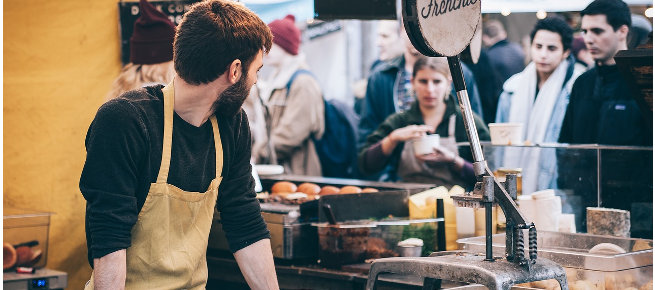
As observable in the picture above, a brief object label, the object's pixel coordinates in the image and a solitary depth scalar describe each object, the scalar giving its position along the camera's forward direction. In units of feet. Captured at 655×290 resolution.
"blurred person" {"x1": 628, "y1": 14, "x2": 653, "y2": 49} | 15.14
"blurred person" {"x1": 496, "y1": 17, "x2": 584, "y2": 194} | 16.59
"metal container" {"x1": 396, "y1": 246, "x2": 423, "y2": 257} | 10.87
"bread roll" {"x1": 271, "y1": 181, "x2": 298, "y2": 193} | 13.52
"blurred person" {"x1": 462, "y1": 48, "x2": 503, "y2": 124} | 18.84
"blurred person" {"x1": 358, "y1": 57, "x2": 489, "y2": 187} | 15.65
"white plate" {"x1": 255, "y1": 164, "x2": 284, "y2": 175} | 14.73
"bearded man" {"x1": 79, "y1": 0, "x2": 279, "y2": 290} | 7.34
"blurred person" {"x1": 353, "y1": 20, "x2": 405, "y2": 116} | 22.65
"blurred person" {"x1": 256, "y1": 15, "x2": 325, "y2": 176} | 20.15
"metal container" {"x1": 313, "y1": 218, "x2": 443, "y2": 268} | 11.10
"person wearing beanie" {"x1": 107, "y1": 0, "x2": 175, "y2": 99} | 13.19
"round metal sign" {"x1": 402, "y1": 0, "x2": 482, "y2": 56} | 6.87
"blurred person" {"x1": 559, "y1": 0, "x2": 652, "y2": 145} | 14.05
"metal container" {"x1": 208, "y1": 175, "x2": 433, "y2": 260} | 11.41
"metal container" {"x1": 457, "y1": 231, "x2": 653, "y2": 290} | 8.25
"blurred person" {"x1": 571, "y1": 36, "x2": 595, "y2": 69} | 17.70
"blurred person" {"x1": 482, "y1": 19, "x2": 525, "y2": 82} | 18.94
